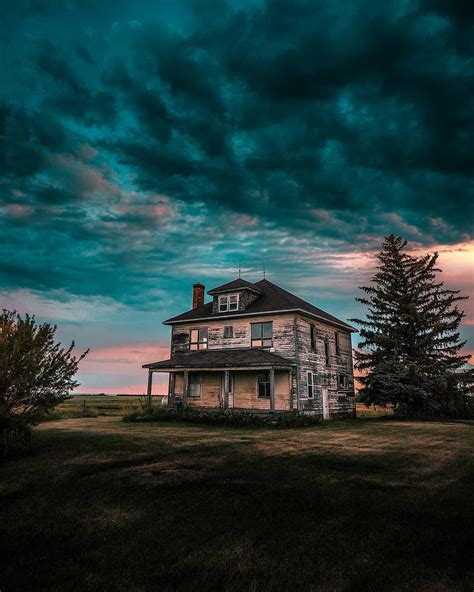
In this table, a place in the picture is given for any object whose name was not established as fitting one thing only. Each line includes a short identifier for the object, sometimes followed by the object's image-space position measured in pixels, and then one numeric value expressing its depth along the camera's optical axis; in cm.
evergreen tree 3130
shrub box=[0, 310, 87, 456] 1178
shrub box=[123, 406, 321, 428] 2302
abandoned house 2642
